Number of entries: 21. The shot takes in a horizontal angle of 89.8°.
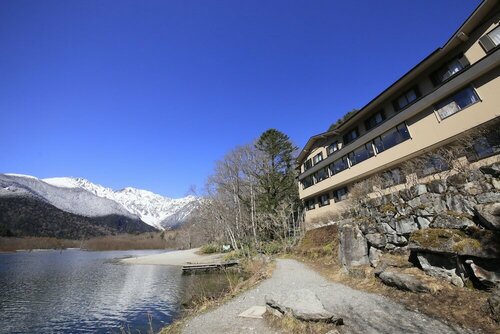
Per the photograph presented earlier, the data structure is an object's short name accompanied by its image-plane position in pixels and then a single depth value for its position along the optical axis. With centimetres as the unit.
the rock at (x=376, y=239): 1273
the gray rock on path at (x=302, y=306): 708
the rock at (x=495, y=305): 610
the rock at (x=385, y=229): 1243
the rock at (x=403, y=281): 848
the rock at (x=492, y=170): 877
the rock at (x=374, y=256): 1239
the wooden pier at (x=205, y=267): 3147
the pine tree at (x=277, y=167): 3791
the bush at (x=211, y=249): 4989
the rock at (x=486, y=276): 718
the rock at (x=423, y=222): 1054
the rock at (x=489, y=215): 771
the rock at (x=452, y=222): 880
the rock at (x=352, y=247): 1330
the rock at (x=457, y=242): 751
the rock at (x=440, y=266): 826
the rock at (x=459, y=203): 905
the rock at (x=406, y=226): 1132
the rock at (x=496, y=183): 852
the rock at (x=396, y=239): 1178
